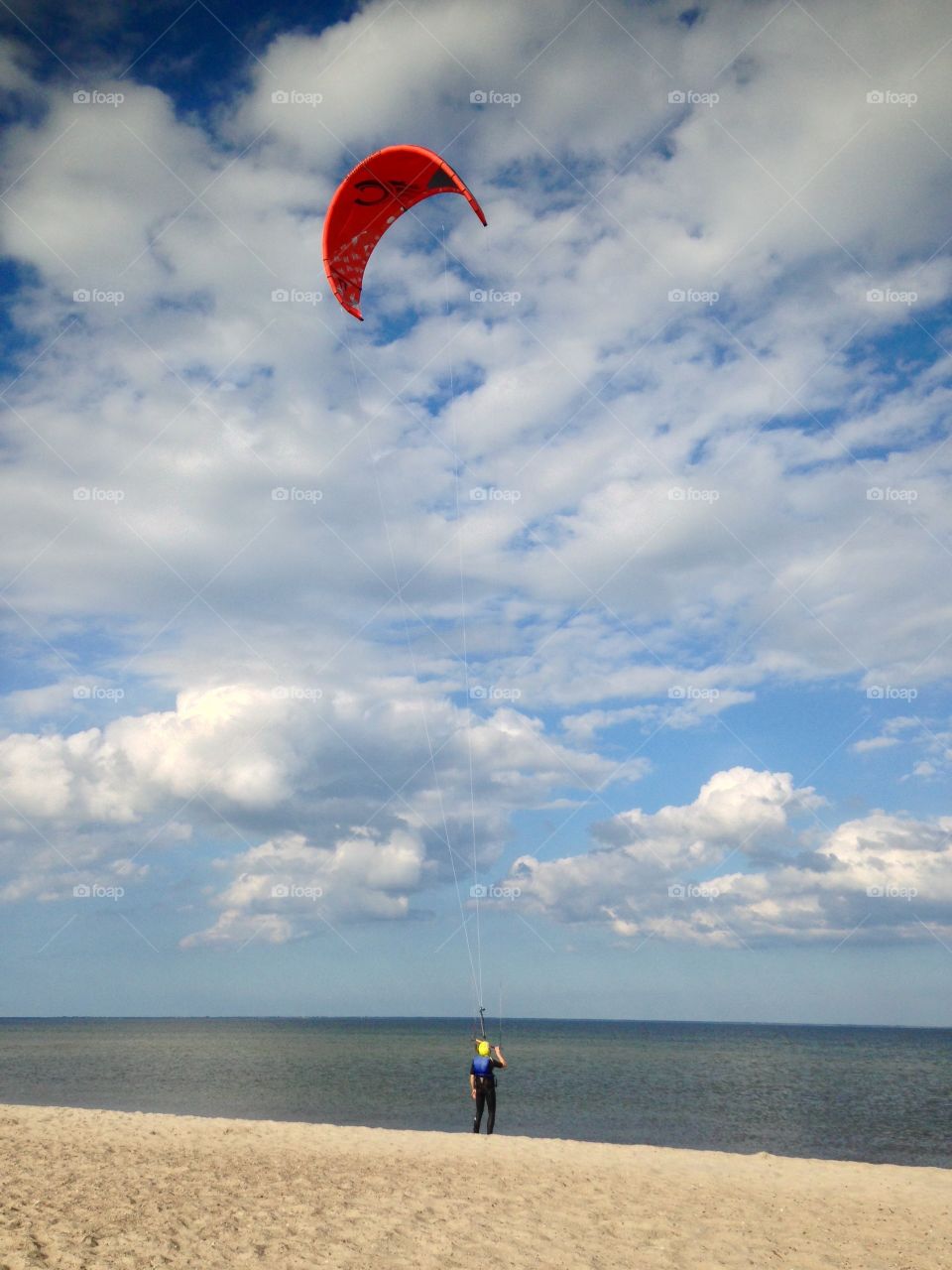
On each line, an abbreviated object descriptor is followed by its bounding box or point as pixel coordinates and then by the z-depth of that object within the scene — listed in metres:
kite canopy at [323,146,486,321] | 14.36
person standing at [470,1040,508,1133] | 15.20
